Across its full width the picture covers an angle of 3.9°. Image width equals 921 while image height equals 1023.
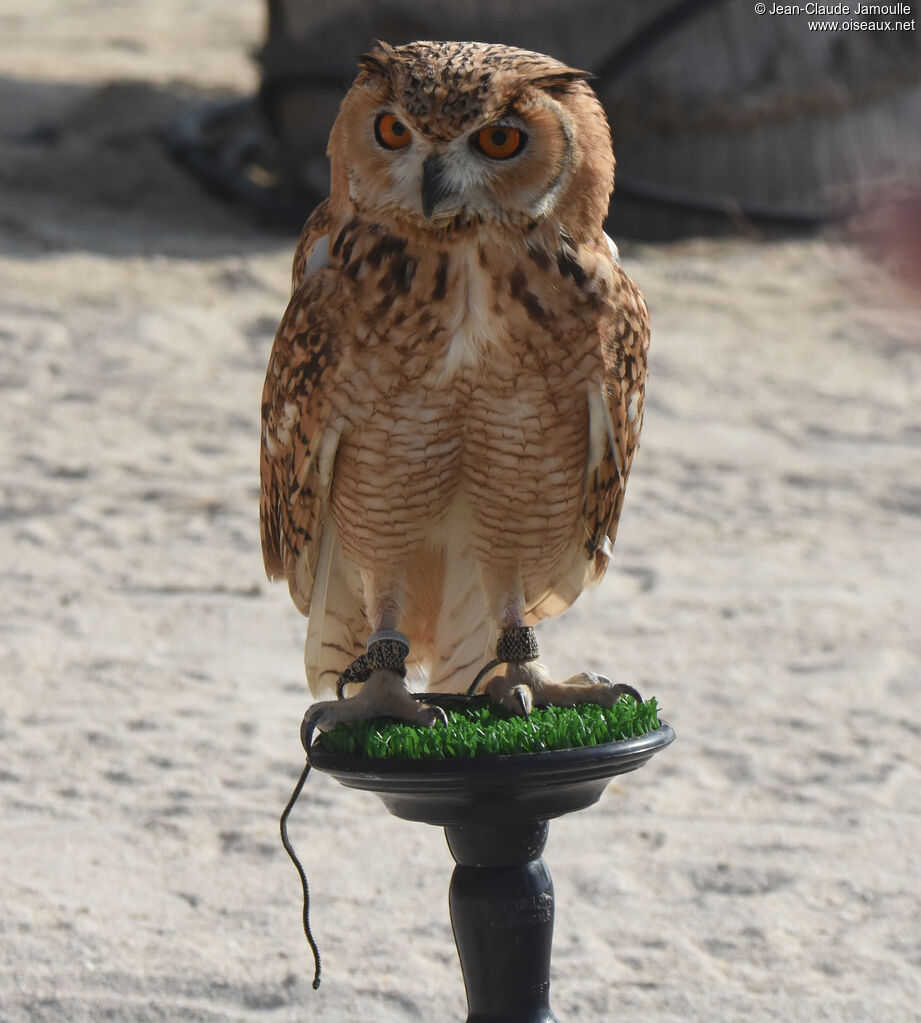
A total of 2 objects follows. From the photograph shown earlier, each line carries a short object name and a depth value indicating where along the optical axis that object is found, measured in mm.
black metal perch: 8084
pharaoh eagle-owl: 8052
